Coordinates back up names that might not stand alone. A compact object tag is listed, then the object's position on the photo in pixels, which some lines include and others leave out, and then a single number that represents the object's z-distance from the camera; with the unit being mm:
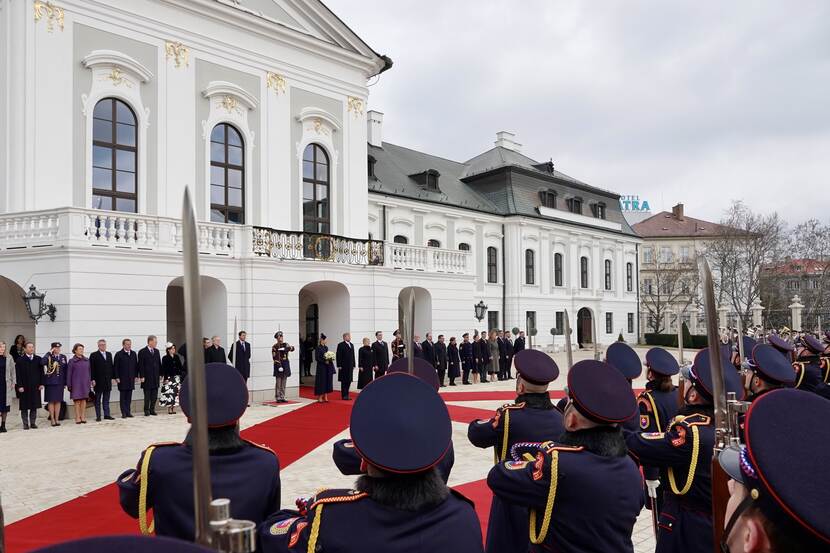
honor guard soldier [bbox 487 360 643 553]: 3262
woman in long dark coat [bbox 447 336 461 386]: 21328
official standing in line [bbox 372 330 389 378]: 18234
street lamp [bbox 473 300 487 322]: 25847
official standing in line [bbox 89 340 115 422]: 13594
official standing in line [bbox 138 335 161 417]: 14328
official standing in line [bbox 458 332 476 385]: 21859
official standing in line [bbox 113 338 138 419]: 13938
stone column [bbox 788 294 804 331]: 33844
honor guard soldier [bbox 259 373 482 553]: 2428
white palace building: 14898
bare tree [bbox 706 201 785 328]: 39469
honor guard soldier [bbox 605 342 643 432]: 7449
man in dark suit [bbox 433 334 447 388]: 20516
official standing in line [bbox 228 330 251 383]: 15990
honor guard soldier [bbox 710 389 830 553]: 1603
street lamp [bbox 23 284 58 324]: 14039
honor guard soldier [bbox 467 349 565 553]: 4754
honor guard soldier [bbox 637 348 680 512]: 5750
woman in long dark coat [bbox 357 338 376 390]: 17938
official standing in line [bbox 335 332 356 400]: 17562
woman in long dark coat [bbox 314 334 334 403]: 16859
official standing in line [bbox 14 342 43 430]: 12609
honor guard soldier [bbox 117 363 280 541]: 3318
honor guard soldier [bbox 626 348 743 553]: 3863
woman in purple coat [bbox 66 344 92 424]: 13234
